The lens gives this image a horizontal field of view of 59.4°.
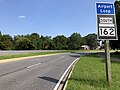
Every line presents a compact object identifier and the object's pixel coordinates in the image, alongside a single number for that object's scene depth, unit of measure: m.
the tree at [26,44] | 50.14
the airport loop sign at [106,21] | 4.37
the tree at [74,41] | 65.79
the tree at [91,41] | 78.58
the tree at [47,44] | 55.54
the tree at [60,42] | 59.44
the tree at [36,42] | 51.05
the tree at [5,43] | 51.66
